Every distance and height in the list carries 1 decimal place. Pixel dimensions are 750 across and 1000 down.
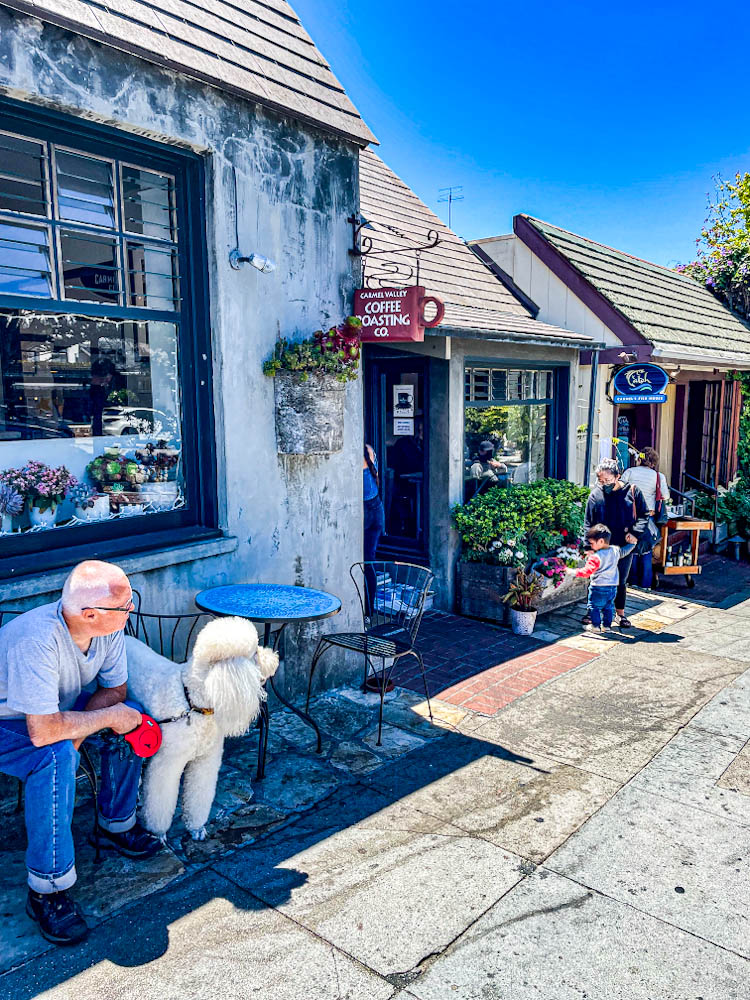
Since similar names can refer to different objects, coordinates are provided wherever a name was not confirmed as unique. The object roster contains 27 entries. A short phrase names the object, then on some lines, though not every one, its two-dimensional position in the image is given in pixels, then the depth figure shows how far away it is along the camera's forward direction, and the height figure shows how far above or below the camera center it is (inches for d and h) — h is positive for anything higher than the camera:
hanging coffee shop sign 209.5 +24.4
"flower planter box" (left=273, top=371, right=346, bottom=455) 198.7 -4.6
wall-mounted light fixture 185.8 +34.5
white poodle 131.5 -56.5
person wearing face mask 286.5 -44.7
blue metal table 165.3 -49.8
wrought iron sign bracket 220.8 +49.3
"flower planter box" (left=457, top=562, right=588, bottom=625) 289.7 -80.1
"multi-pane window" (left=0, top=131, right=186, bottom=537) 160.9 +14.4
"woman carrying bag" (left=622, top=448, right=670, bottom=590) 334.6 -45.2
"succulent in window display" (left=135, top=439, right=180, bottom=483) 187.9 -16.4
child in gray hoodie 283.4 -69.3
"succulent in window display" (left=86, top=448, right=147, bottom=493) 178.2 -18.3
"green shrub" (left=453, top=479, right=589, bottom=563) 295.0 -51.8
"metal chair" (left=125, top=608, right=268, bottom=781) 166.6 -58.2
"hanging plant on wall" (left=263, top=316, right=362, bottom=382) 196.9 +11.4
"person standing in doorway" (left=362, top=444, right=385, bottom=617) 260.2 -40.4
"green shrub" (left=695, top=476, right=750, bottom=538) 474.0 -75.8
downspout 378.9 -8.6
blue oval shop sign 356.8 +5.0
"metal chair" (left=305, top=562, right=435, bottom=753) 194.9 -72.7
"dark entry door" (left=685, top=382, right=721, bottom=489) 504.4 -23.2
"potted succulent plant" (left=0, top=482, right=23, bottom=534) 160.1 -23.4
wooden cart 365.4 -77.3
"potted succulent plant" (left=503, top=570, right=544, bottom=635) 279.0 -79.2
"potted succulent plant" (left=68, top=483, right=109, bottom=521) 172.9 -25.4
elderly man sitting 115.6 -52.6
